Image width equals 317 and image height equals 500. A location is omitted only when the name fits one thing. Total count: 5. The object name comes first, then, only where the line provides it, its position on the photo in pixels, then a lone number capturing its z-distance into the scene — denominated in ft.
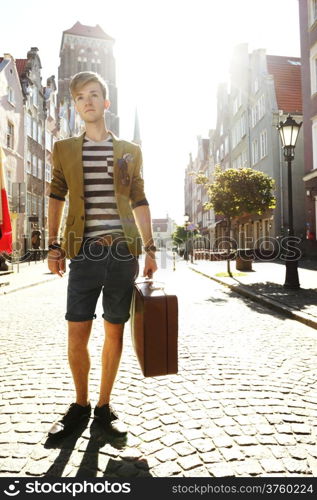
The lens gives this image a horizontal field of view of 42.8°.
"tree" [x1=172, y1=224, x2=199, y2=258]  223.43
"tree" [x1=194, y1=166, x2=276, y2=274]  49.62
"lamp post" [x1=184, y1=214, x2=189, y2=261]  101.04
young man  8.11
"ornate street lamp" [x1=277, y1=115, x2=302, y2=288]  31.99
